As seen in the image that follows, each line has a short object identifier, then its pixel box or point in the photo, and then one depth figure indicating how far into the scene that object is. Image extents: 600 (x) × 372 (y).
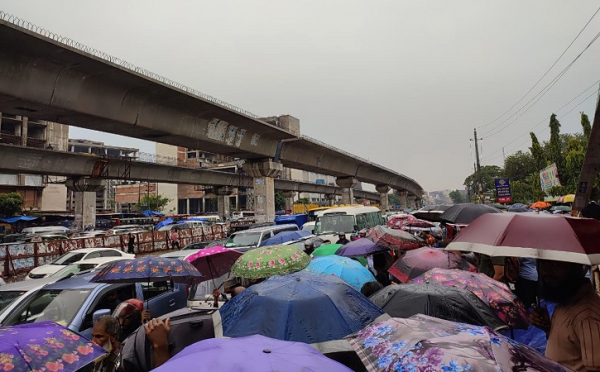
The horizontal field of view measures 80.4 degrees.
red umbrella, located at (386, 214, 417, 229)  13.41
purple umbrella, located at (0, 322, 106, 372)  2.43
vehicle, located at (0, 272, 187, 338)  5.54
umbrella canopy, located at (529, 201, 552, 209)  25.53
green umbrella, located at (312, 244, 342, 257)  9.16
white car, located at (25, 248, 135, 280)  13.42
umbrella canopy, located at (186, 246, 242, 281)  8.00
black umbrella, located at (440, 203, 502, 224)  8.15
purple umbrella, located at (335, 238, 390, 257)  8.12
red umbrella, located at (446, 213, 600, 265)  2.98
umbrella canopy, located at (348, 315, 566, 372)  2.03
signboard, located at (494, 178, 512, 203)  39.08
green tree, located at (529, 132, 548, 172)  46.16
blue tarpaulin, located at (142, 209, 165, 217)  55.48
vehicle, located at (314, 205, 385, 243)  16.97
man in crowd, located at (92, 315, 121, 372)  3.66
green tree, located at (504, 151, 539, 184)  75.31
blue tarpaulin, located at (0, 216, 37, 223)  37.94
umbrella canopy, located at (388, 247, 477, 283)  6.39
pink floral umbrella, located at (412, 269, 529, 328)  4.09
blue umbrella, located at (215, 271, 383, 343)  3.30
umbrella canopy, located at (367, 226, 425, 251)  8.77
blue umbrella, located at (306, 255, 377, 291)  6.29
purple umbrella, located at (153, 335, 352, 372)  1.93
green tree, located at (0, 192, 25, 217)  42.47
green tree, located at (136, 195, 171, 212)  80.50
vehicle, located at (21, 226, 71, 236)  33.28
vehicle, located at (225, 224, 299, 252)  14.25
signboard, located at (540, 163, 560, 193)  29.94
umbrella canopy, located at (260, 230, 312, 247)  12.42
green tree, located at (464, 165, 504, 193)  112.81
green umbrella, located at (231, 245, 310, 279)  6.11
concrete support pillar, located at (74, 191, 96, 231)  33.56
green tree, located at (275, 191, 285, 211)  90.69
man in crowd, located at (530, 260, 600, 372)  2.55
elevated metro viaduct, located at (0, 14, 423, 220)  11.78
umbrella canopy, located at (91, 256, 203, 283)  5.51
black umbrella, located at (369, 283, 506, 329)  3.59
